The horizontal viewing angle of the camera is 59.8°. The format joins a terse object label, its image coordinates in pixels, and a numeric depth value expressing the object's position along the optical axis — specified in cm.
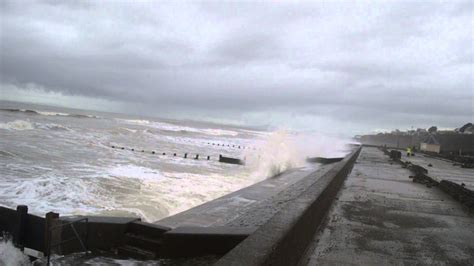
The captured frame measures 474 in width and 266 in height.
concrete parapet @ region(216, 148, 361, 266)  335
